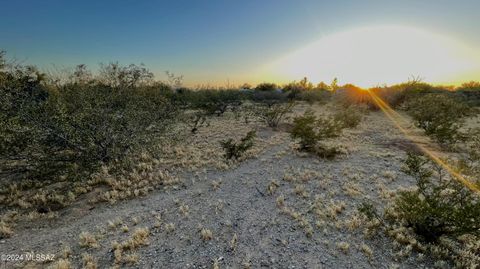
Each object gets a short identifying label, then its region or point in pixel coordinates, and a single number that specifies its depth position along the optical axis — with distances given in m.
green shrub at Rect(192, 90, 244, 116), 28.59
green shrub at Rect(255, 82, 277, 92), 48.19
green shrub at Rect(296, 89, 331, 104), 35.91
